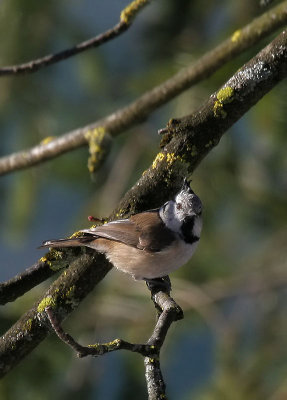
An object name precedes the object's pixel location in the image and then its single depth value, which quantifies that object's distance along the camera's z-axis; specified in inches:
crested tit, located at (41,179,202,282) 216.5
